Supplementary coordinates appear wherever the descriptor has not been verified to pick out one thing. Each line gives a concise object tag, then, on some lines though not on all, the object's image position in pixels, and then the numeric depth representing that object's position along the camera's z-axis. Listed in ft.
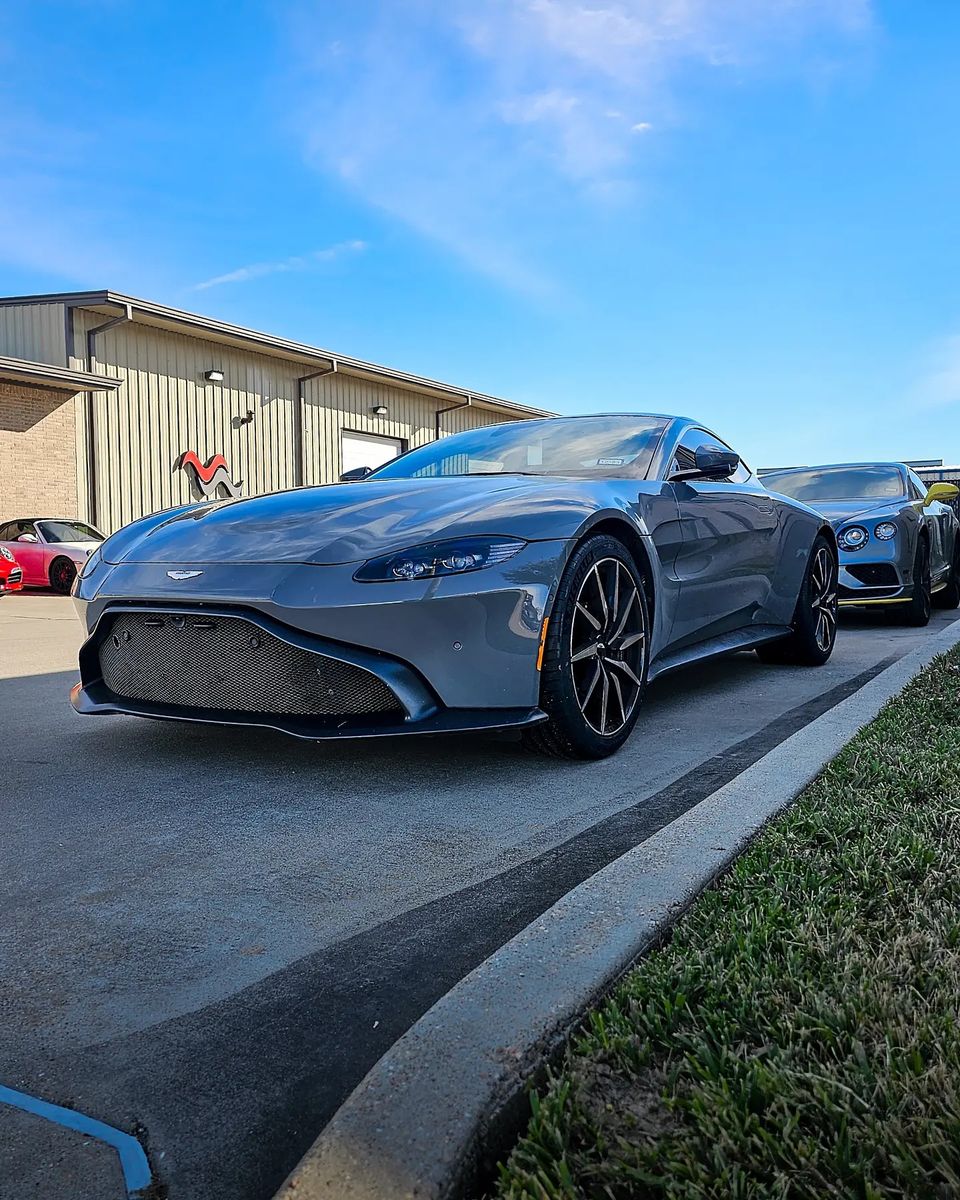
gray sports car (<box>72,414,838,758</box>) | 9.52
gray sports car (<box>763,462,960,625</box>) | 25.09
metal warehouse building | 58.29
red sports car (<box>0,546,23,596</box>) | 36.09
